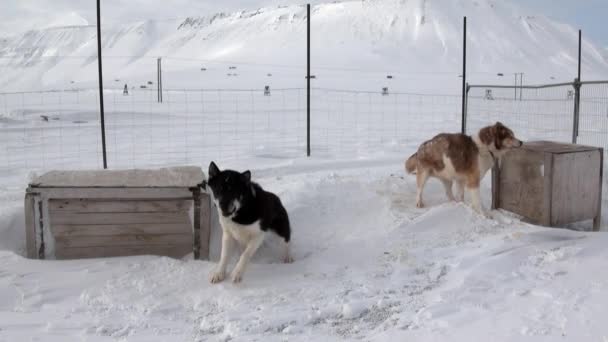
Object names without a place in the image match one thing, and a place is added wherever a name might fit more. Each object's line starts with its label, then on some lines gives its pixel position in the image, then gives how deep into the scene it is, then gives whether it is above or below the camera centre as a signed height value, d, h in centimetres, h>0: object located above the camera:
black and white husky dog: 457 -87
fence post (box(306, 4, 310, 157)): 1028 +78
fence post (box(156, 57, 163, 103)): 2917 +141
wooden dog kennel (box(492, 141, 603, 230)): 600 -75
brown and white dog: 624 -45
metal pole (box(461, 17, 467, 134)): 1064 +67
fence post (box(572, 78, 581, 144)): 942 +22
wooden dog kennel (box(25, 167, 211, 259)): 525 -102
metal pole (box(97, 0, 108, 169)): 862 +56
